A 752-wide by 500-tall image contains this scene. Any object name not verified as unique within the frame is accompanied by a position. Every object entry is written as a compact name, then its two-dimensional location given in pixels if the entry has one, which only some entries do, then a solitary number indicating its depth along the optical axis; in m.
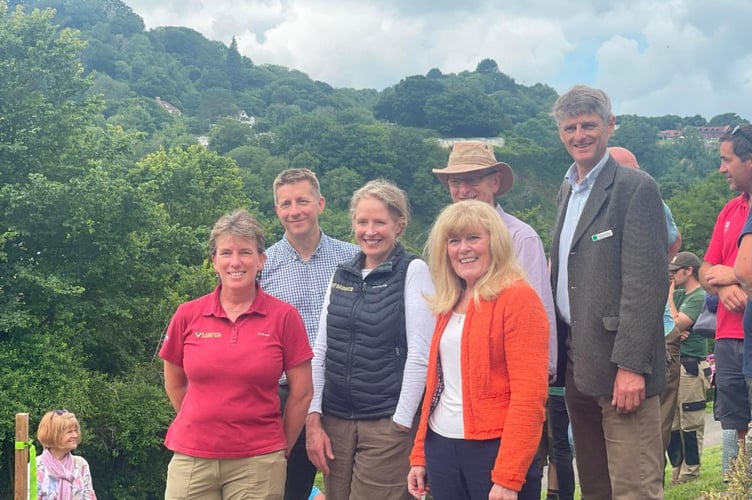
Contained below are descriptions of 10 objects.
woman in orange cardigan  2.72
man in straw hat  3.43
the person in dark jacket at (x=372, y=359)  3.44
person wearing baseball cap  6.75
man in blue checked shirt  4.03
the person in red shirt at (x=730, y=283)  3.55
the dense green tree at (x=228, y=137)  90.69
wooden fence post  5.52
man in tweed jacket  3.05
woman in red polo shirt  3.34
